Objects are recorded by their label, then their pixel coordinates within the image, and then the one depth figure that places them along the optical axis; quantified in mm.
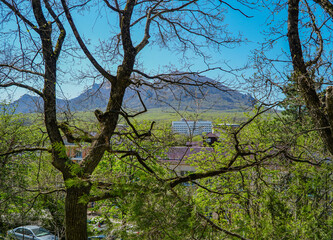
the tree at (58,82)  3709
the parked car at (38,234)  13554
